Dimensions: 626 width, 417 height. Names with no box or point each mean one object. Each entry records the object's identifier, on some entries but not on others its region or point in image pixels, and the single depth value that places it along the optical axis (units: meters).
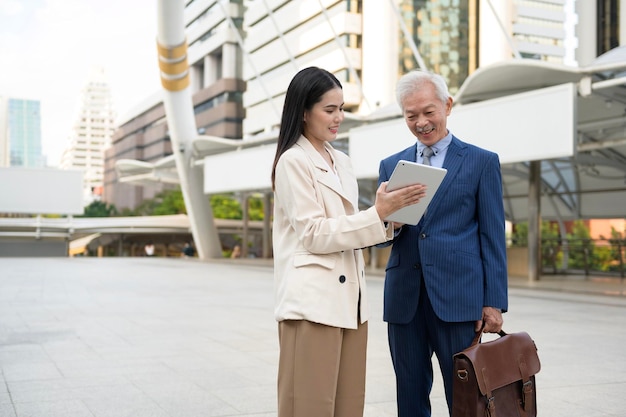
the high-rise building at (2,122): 193.90
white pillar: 32.47
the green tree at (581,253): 23.64
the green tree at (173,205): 68.50
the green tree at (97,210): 90.06
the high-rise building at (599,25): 30.00
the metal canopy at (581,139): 17.33
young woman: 2.63
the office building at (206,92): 87.00
